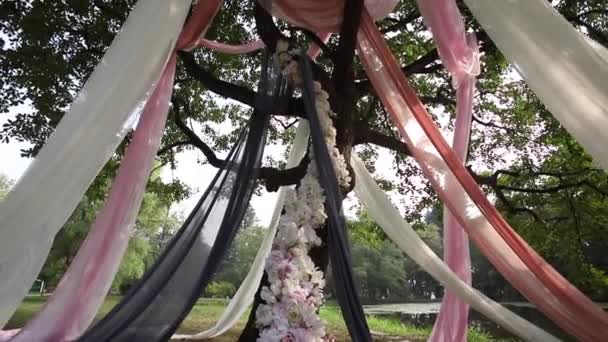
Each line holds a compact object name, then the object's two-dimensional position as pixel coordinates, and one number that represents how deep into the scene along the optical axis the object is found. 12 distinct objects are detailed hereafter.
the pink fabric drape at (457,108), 2.88
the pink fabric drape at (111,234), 2.47
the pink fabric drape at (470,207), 2.13
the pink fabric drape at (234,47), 3.60
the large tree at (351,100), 3.24
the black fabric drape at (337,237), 2.08
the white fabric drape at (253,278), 4.04
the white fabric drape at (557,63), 1.81
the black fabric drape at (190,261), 2.08
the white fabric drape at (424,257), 2.37
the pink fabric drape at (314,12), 3.00
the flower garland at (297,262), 2.15
